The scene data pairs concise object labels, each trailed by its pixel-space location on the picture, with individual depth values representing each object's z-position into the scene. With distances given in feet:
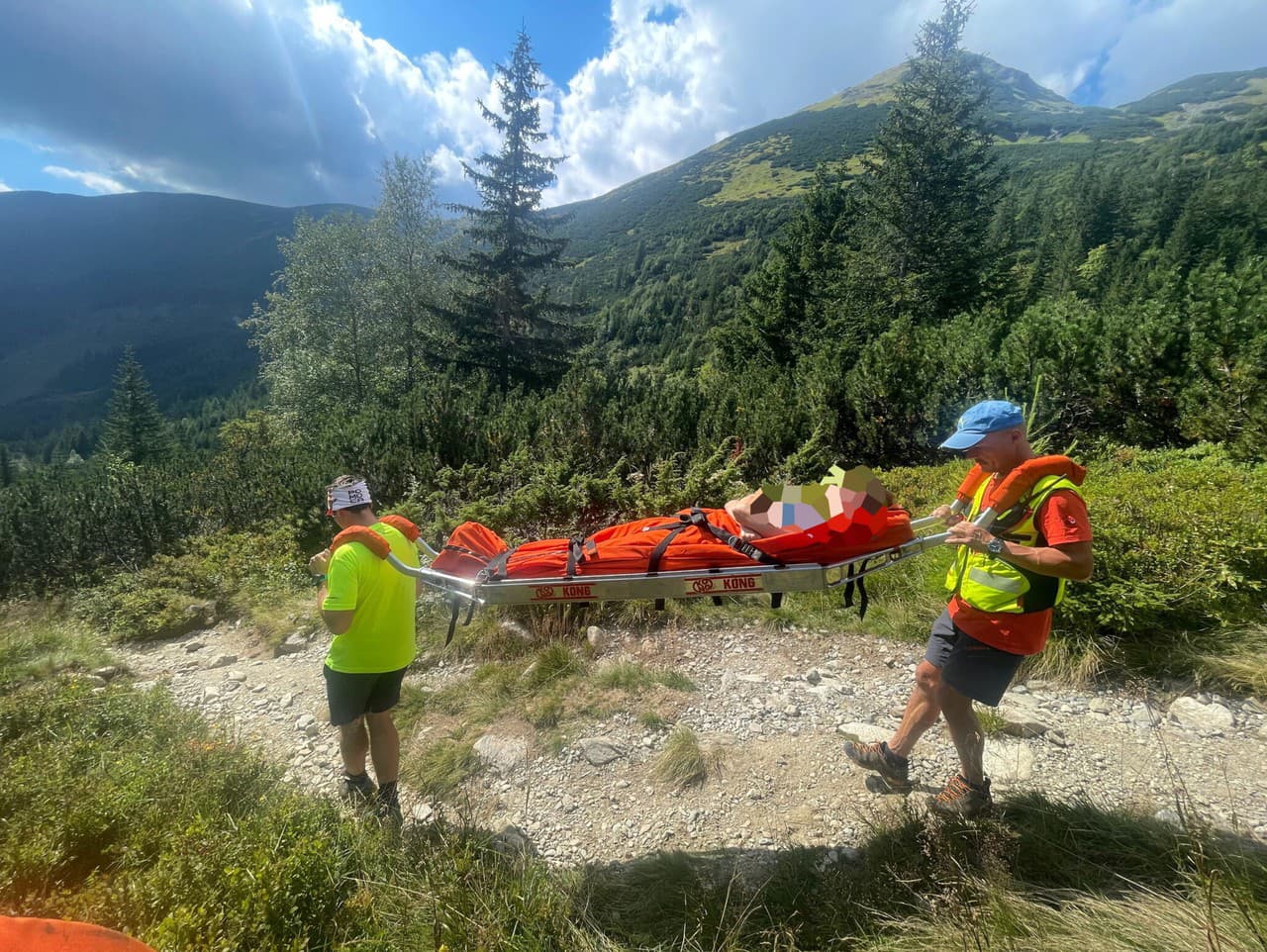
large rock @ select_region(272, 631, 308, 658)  20.47
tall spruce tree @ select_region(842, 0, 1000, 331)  66.39
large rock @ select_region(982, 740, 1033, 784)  11.12
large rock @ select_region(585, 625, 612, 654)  17.35
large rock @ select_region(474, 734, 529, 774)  12.96
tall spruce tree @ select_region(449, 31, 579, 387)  65.10
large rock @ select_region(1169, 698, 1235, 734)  11.86
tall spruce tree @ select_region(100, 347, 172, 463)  133.18
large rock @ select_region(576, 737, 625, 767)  12.75
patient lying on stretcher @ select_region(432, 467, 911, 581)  9.02
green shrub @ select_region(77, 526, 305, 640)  24.13
